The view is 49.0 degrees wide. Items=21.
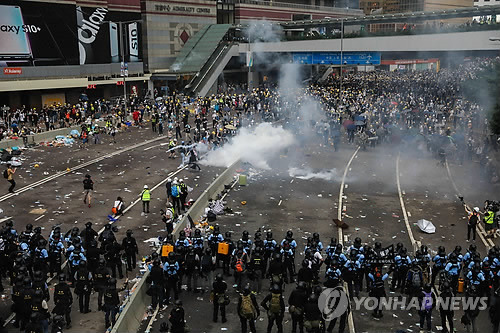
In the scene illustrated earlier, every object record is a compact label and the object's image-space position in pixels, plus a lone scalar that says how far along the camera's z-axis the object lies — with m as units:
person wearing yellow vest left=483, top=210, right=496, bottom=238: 17.22
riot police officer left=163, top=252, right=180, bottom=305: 12.25
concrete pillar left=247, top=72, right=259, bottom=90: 67.36
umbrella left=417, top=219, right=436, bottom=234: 18.45
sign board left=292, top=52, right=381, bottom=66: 54.99
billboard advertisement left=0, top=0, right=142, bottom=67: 43.16
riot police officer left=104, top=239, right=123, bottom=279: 13.70
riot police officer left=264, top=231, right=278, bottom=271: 13.70
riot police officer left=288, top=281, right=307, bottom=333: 10.38
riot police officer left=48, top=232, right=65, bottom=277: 13.42
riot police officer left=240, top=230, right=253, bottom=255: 13.48
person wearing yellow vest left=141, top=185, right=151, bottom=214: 19.40
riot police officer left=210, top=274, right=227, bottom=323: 11.21
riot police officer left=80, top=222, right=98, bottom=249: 14.52
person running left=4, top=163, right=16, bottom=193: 21.72
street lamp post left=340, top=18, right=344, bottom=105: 45.47
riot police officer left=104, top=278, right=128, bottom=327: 10.90
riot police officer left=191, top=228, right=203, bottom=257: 13.46
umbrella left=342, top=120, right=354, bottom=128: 35.48
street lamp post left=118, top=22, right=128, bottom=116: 54.86
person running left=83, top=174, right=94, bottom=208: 20.58
